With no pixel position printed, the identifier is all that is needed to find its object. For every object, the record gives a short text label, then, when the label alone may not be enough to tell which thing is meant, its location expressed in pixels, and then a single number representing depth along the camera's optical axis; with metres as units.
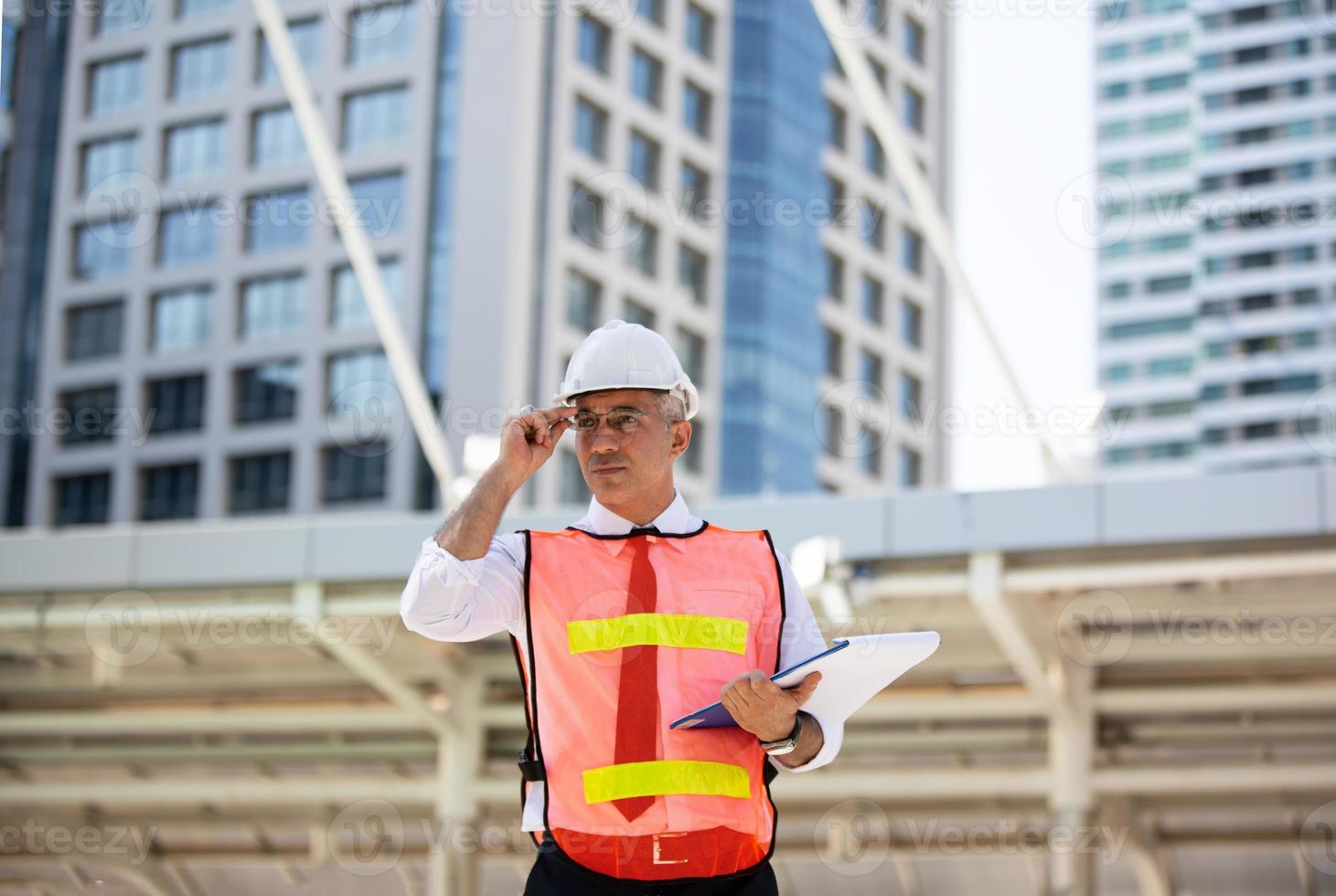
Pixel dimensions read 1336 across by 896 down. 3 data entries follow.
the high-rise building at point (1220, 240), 92.81
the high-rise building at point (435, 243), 49.59
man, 3.73
